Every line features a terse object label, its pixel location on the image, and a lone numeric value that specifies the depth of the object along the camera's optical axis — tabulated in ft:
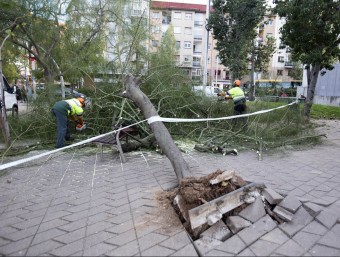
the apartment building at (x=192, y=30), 182.60
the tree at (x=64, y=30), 38.34
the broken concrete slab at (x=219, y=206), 9.25
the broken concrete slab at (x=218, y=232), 9.11
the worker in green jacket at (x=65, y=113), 22.63
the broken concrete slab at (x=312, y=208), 10.56
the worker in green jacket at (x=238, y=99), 29.66
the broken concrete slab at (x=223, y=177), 10.36
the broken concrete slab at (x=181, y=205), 9.95
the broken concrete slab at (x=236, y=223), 9.39
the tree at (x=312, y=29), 32.50
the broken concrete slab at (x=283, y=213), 10.08
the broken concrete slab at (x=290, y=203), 10.44
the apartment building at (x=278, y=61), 185.47
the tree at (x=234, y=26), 58.95
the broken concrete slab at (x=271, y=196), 10.52
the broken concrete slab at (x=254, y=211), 9.91
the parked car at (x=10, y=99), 35.32
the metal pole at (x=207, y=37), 60.80
